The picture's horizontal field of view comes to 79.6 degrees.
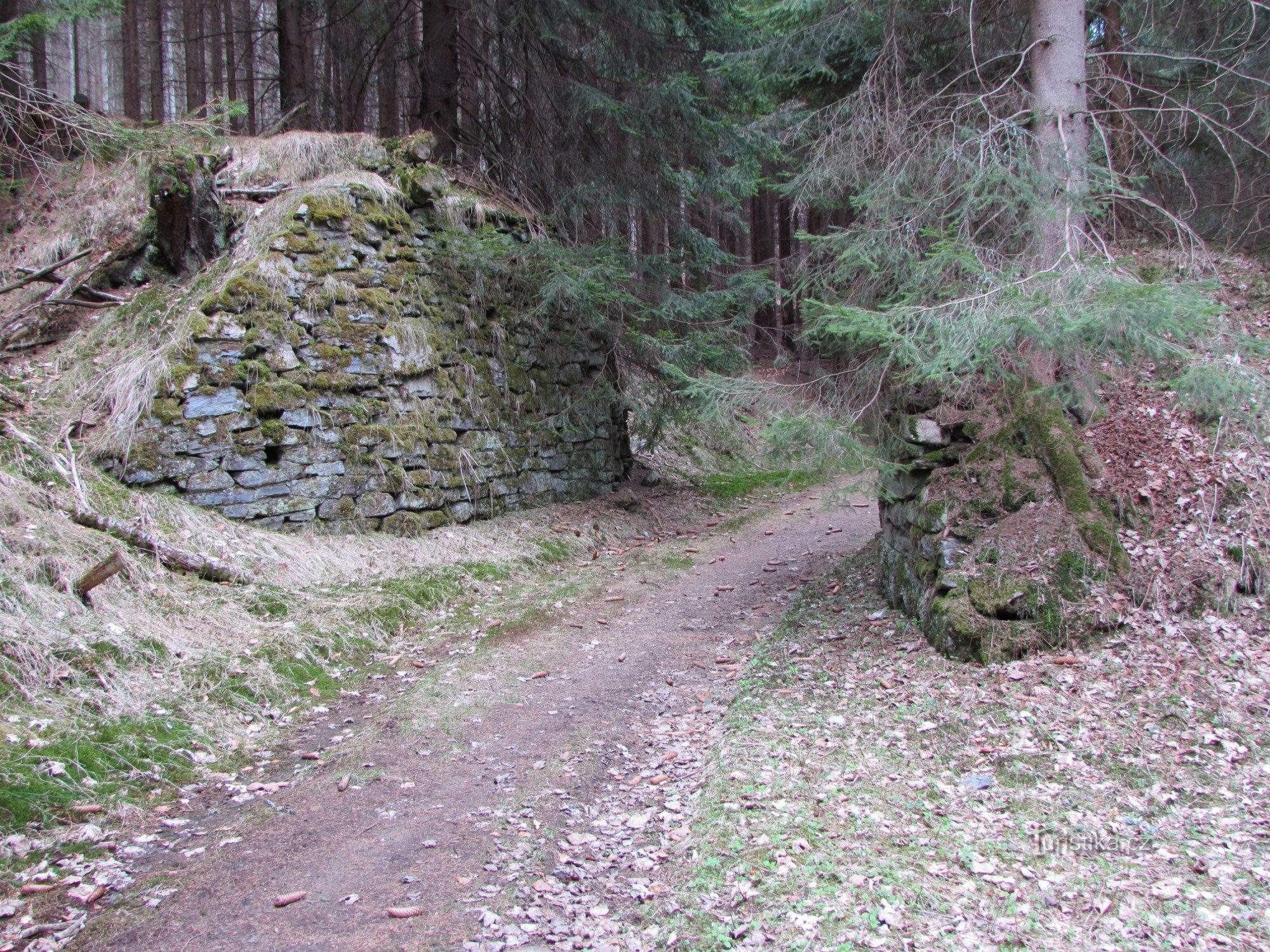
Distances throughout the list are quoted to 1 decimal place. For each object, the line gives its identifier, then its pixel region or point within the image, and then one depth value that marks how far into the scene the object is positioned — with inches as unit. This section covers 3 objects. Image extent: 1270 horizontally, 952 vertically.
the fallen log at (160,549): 222.1
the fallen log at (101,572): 187.8
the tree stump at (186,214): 306.0
